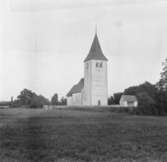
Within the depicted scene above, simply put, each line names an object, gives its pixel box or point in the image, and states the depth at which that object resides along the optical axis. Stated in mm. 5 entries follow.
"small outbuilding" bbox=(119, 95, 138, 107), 72375
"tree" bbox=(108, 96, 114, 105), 81600
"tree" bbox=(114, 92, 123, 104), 85800
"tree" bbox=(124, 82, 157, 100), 73562
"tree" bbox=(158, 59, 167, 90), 55022
